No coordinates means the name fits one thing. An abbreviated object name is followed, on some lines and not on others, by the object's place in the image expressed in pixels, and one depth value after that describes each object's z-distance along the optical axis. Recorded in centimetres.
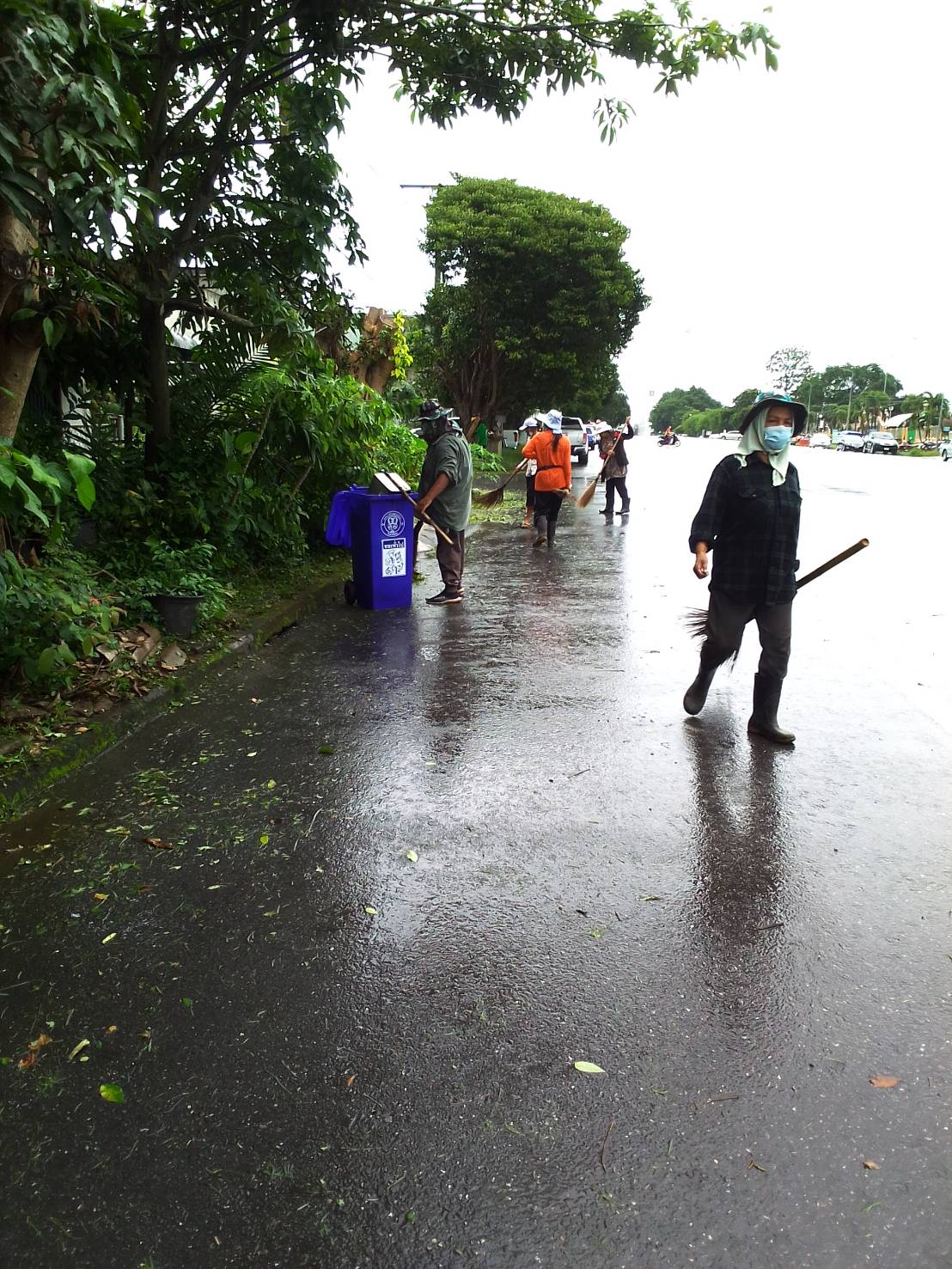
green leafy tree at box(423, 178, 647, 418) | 3309
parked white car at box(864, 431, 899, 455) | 7169
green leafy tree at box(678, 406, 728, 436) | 17500
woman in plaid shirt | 507
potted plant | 660
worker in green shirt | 864
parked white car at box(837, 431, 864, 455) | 7594
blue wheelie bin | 832
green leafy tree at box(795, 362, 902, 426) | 11538
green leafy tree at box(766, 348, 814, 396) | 14238
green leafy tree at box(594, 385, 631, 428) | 9456
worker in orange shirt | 1230
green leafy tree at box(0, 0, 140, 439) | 368
